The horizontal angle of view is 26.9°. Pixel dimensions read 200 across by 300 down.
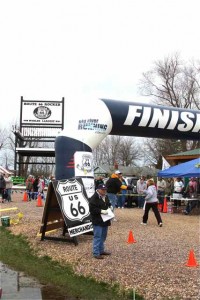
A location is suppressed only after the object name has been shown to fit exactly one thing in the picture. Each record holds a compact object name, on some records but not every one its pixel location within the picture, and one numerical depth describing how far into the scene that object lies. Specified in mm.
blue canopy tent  19562
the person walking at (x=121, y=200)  21809
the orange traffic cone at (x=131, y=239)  9920
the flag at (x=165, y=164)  28125
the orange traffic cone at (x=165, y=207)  20375
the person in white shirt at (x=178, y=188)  20547
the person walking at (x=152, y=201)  13398
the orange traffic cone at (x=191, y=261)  7609
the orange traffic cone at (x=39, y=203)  20762
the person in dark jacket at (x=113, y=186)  13586
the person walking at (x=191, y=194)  19328
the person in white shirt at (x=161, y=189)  21141
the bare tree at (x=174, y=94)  50656
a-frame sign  9898
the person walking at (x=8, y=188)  24473
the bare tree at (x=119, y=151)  79625
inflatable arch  11594
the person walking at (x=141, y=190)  22344
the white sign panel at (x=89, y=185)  11453
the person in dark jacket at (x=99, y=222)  8359
